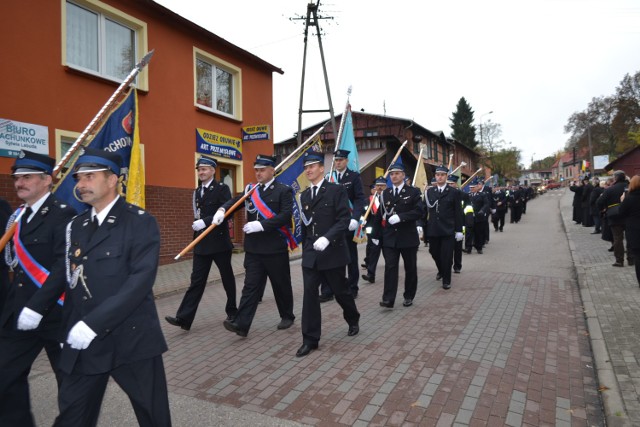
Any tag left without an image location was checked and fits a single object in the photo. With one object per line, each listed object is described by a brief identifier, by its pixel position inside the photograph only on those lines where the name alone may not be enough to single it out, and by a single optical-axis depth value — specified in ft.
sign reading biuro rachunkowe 25.44
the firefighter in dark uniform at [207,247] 17.97
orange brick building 26.94
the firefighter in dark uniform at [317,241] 15.43
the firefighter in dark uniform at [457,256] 31.71
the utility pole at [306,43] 60.54
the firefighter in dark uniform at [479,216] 42.47
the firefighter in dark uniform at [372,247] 26.08
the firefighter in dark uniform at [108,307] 7.36
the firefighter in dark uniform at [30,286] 8.82
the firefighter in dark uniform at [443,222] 25.58
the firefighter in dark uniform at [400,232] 20.92
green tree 230.07
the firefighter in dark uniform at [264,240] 16.75
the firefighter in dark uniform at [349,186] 23.08
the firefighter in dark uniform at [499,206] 62.69
